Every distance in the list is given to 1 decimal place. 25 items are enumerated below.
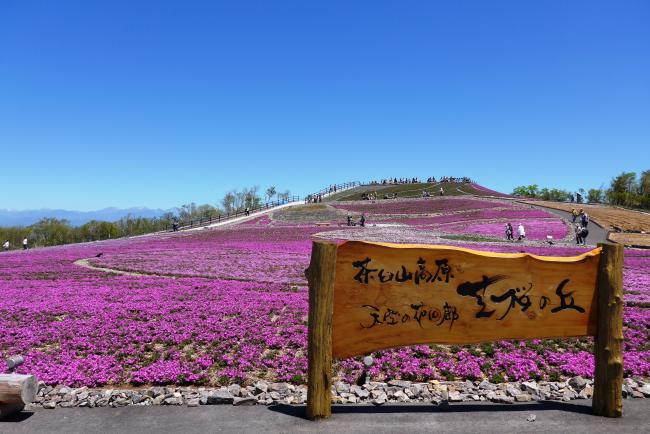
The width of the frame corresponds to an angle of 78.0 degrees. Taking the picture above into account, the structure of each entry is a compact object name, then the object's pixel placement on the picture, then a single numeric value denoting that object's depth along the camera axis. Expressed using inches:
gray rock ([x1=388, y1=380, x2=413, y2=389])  303.7
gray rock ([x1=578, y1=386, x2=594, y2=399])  279.7
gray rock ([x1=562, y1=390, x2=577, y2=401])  277.0
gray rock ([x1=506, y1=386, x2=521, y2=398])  278.7
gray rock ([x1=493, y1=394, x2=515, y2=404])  271.9
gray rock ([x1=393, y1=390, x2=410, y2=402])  278.2
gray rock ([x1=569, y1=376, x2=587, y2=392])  297.1
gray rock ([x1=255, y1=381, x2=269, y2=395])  288.3
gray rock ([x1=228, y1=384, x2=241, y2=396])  281.6
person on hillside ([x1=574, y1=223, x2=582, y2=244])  1421.0
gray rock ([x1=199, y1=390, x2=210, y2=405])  270.5
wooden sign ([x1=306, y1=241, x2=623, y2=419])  243.1
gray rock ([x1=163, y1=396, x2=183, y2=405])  270.2
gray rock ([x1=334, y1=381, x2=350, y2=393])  294.0
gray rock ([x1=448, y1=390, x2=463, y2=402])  275.4
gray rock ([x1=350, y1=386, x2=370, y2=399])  284.0
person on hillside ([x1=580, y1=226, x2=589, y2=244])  1429.9
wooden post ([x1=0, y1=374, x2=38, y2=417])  239.1
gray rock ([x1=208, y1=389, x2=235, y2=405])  269.9
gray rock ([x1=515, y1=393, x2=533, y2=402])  274.8
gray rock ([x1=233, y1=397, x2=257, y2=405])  267.9
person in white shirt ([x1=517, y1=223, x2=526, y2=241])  1574.3
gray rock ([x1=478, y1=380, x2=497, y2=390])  297.3
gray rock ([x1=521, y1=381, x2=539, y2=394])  289.7
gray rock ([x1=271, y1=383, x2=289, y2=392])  292.5
